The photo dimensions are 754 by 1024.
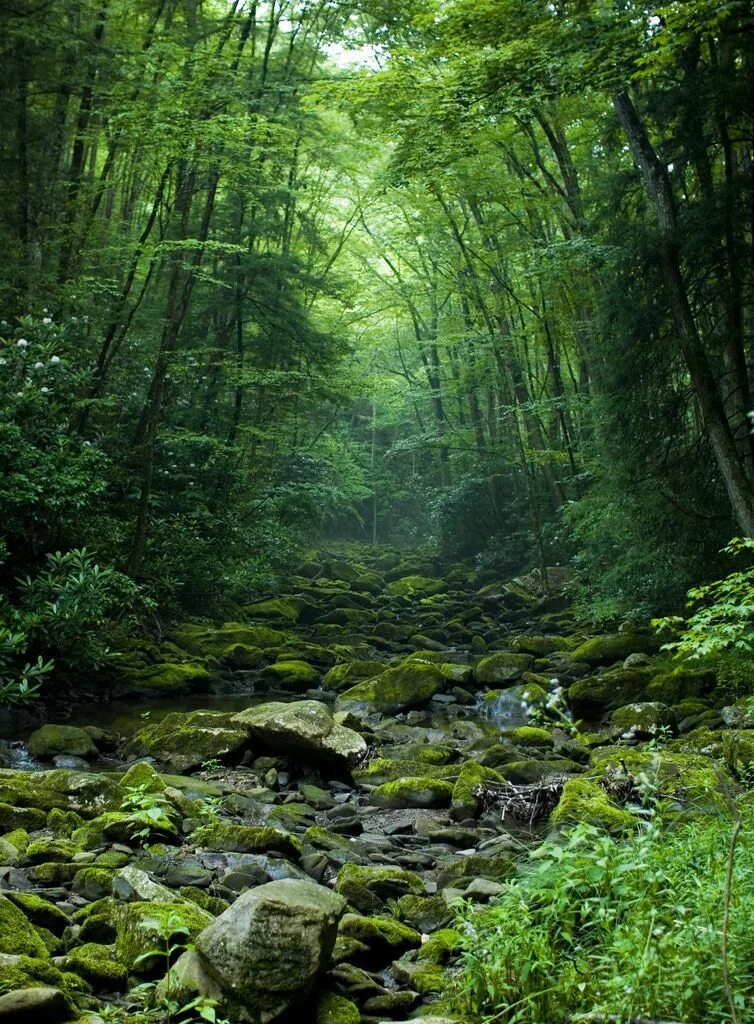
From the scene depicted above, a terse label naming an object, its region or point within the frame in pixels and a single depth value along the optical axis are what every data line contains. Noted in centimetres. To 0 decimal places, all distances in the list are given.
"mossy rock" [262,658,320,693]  1234
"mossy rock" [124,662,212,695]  1129
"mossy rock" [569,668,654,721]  997
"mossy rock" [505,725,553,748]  877
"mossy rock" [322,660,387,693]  1234
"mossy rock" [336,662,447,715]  1108
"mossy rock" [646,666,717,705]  946
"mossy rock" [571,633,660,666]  1193
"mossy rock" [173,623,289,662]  1340
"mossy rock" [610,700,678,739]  857
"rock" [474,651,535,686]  1233
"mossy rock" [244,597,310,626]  1692
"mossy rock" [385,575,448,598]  2106
